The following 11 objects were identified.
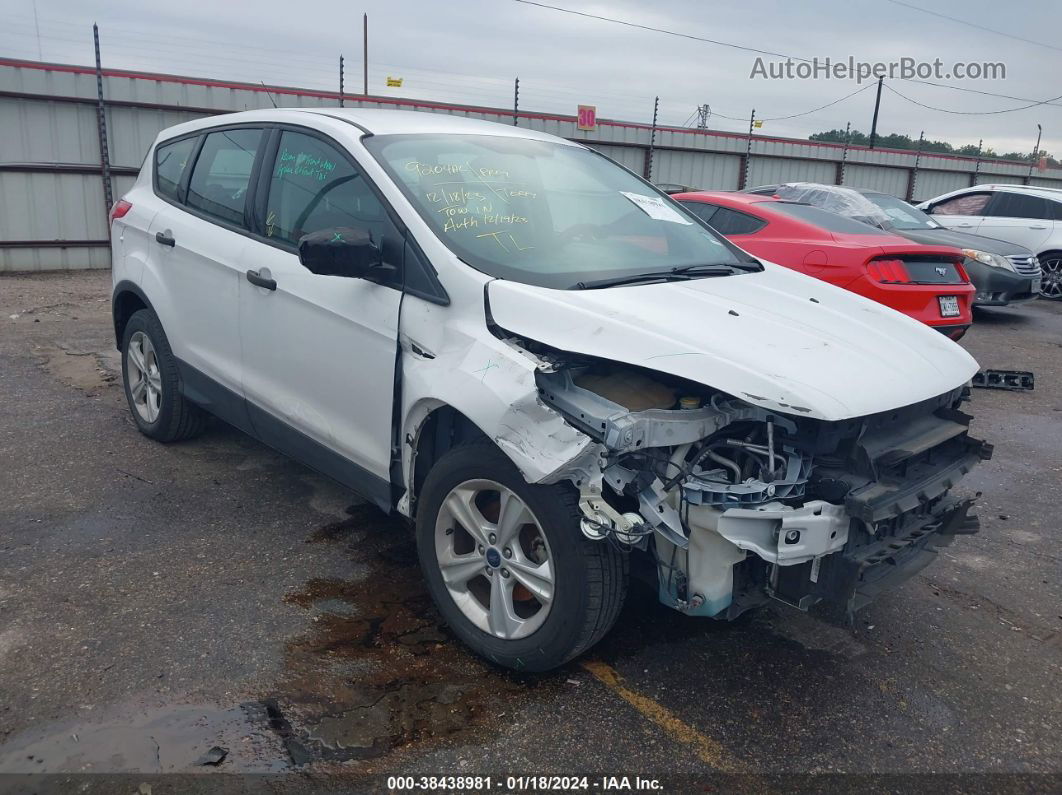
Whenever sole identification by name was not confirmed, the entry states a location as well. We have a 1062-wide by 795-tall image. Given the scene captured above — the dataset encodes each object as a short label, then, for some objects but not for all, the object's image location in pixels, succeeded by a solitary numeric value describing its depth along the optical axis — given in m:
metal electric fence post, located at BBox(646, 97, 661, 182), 16.80
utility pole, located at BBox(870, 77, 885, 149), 35.24
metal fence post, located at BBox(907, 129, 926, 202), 22.50
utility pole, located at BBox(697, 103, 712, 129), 24.02
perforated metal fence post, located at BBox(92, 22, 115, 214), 11.52
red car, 6.69
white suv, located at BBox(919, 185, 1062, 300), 11.82
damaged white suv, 2.58
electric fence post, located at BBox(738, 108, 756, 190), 18.20
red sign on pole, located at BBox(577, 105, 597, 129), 15.51
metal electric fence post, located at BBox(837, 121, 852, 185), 20.80
